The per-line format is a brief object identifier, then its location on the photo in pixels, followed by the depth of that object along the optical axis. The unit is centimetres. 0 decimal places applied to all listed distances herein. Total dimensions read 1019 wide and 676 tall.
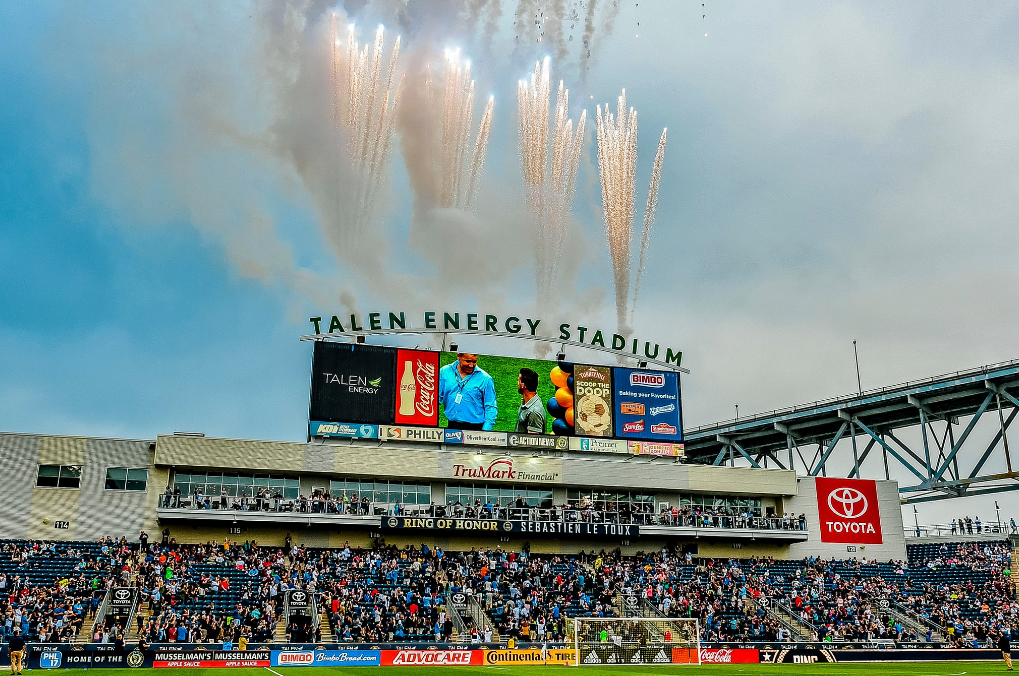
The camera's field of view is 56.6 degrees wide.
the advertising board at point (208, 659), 4241
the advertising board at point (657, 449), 6775
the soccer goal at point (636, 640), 4853
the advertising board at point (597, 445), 6650
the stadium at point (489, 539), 4788
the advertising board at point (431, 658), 4597
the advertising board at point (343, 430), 6162
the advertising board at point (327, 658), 4456
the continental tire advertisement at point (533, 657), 4725
